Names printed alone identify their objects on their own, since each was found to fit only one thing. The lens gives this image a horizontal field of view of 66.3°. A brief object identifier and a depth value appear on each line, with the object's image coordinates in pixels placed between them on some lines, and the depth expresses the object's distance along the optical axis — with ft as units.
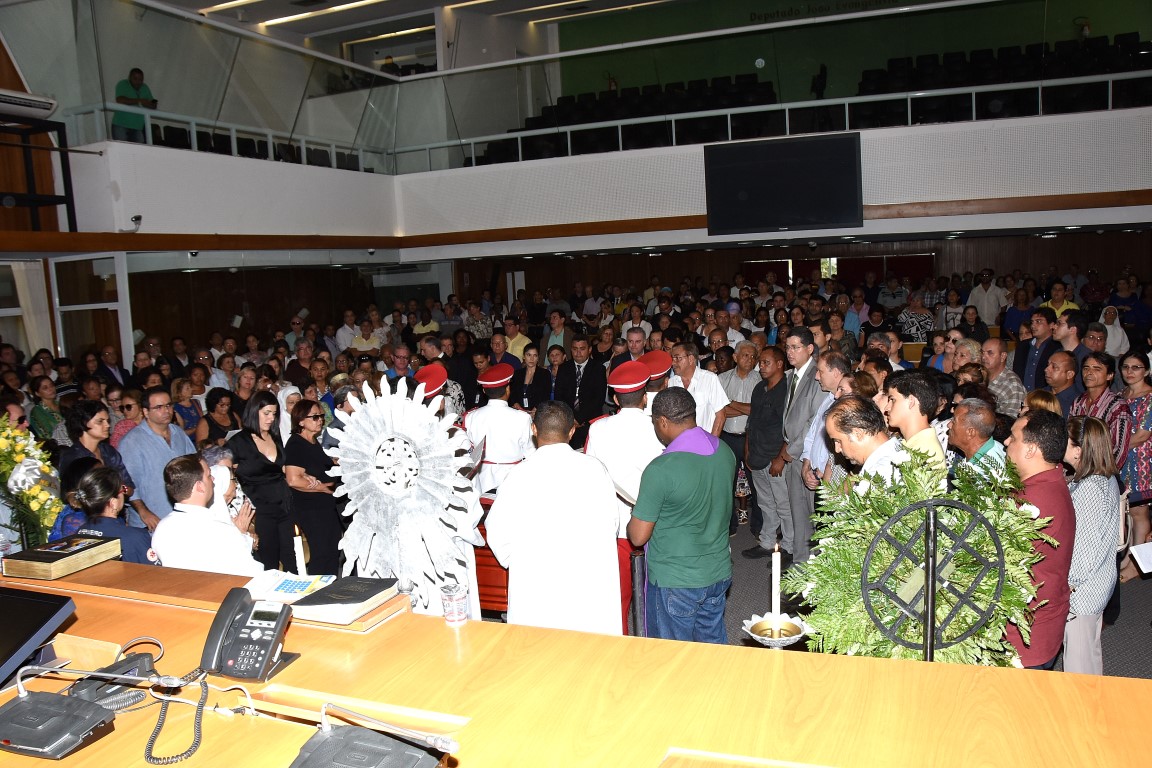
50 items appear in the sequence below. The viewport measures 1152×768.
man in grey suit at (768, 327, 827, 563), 19.45
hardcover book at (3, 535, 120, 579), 10.73
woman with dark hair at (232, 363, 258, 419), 24.29
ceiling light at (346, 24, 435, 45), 58.70
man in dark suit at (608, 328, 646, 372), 27.43
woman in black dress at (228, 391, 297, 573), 17.84
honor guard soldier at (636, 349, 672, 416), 20.02
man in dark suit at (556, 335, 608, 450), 27.53
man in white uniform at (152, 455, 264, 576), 12.14
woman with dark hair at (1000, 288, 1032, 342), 36.42
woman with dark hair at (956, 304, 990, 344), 30.25
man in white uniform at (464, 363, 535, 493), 18.79
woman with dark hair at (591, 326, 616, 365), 31.71
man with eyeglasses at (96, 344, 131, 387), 32.12
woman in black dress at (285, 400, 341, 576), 17.16
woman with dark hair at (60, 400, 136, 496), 17.44
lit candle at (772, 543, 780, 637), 8.55
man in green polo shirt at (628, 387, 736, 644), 12.76
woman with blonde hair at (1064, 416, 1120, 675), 12.37
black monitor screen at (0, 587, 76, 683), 7.25
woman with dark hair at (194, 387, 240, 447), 20.67
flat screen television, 39.27
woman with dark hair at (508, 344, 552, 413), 27.43
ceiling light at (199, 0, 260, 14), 53.72
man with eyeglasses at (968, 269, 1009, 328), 46.24
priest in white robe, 12.63
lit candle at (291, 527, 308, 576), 9.09
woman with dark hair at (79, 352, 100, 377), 32.14
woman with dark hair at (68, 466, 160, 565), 13.16
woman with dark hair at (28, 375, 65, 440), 23.80
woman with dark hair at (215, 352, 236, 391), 29.89
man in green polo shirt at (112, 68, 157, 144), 32.78
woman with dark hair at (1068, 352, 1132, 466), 18.11
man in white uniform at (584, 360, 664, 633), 16.65
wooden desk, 6.07
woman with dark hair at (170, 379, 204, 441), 23.36
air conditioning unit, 29.58
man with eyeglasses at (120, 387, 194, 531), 18.12
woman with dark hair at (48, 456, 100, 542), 13.66
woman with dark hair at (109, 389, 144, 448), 21.15
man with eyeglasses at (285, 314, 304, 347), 39.83
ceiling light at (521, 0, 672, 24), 61.94
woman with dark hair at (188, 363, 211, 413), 24.93
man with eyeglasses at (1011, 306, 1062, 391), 24.85
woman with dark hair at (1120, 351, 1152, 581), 18.22
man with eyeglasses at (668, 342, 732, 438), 22.62
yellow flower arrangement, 12.69
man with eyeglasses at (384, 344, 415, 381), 27.27
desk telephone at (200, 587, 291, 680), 7.46
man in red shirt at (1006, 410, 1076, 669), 10.84
